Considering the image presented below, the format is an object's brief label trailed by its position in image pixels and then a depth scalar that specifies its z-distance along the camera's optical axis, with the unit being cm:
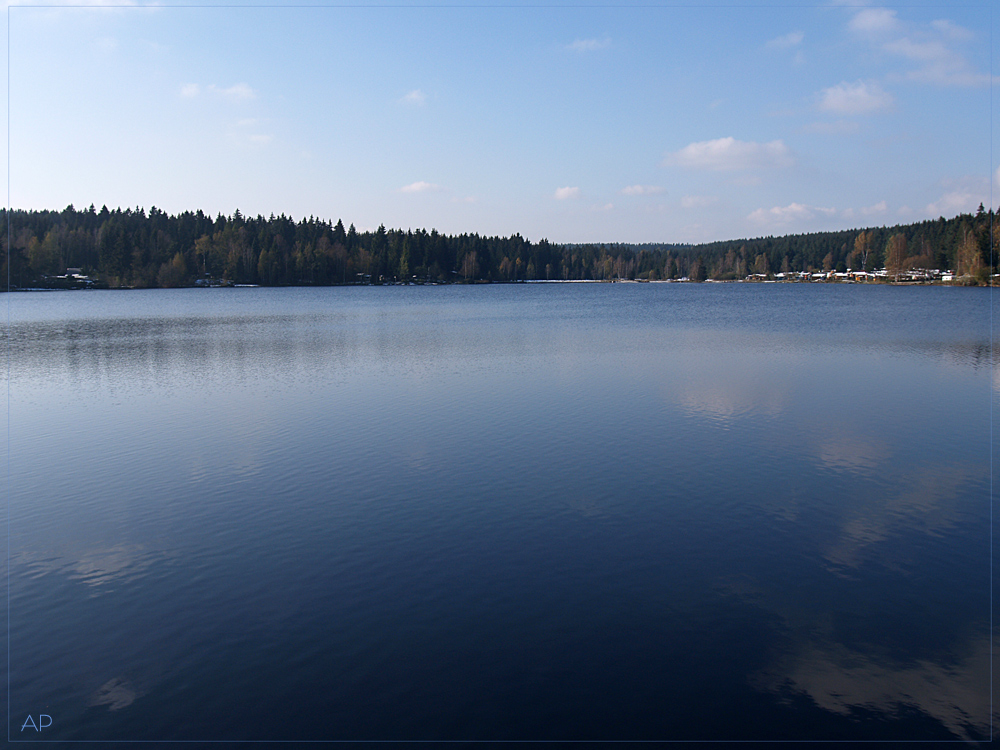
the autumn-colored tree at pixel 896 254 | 18712
